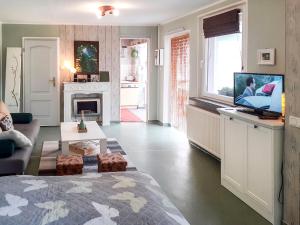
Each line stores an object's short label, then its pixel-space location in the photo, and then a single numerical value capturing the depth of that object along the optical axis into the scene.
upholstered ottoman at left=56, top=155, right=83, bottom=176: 4.33
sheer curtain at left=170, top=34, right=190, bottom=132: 7.67
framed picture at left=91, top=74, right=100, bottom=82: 8.95
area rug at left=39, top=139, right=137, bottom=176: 5.12
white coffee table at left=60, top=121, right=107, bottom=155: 5.20
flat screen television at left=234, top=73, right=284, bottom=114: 3.61
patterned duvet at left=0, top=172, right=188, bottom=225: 1.81
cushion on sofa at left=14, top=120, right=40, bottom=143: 5.46
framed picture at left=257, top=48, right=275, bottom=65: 4.25
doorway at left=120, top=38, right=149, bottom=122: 11.91
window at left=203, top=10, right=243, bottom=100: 5.47
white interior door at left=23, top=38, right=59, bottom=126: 8.66
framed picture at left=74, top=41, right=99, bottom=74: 8.82
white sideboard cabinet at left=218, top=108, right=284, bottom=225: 3.34
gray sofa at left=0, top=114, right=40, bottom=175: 4.05
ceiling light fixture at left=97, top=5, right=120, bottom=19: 6.31
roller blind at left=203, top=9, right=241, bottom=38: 5.25
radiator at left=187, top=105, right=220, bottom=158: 5.61
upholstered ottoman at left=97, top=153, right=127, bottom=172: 4.43
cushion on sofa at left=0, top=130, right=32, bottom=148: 4.27
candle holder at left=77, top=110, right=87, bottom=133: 5.77
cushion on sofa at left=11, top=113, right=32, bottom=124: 6.45
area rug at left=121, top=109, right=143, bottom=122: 9.74
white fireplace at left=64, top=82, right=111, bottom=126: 8.69
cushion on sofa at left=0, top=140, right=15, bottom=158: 4.09
